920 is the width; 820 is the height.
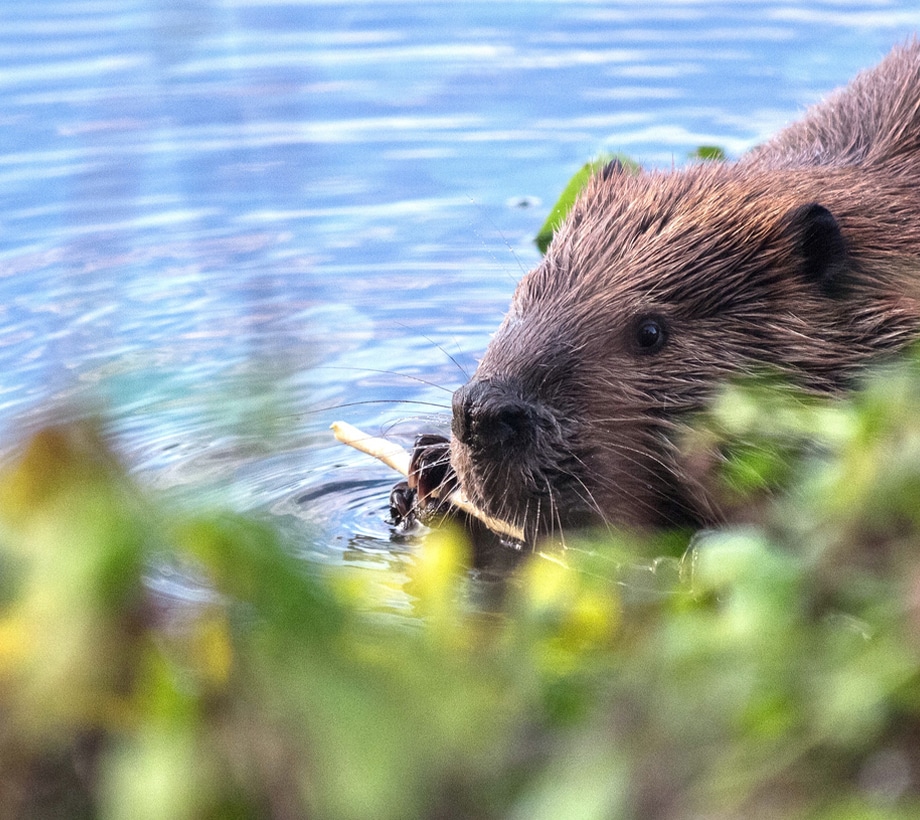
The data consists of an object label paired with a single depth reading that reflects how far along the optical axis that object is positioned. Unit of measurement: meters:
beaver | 6.12
